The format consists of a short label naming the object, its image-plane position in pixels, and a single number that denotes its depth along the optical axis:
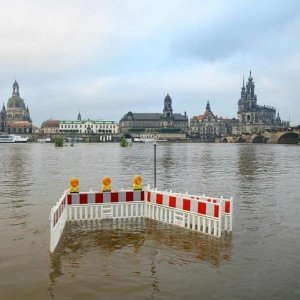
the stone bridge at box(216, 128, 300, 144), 144.00
